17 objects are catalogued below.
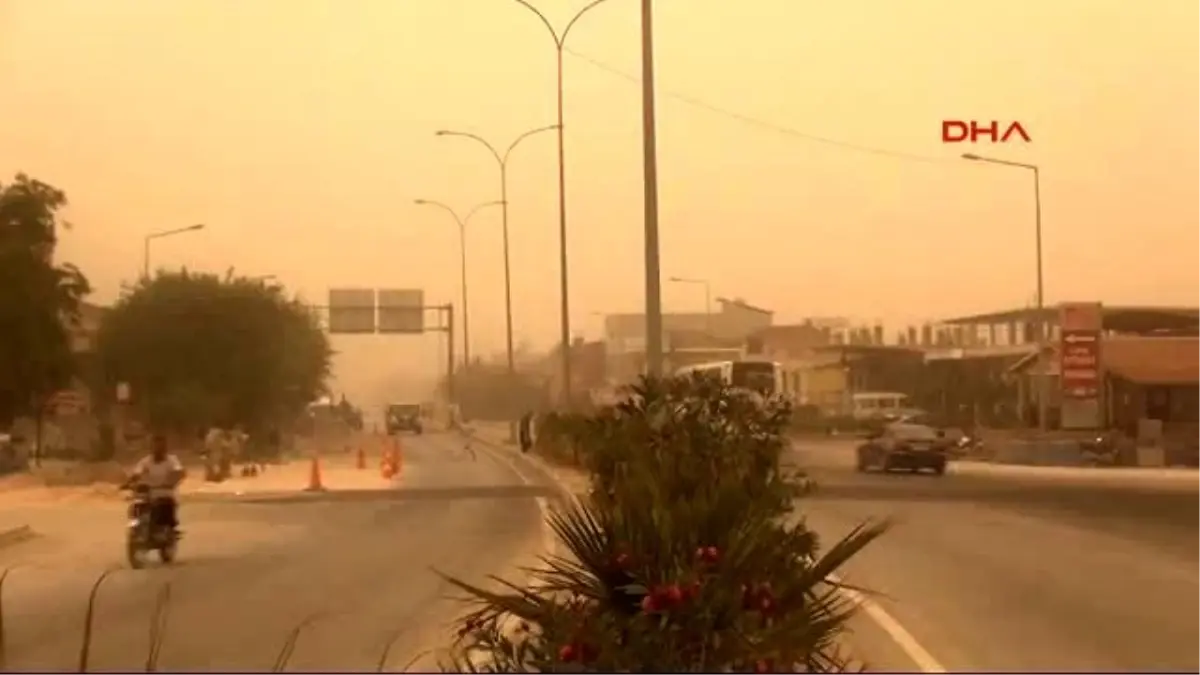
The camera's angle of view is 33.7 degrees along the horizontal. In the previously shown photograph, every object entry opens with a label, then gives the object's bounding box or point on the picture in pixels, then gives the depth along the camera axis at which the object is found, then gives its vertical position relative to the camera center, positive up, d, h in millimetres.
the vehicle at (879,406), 69812 -774
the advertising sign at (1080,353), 60312 +904
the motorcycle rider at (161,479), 23453 -1033
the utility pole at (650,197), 27688 +2741
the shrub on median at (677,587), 8820 -1016
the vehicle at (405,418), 114438 -1532
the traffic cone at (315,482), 42884 -1959
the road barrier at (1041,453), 58531 -2117
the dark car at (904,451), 50625 -1686
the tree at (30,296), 46156 +2401
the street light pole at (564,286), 51812 +2859
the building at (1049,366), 66062 +592
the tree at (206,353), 54906 +1295
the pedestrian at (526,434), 66688 -1469
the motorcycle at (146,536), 22866 -1634
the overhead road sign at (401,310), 73750 +3067
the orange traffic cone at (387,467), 50316 -1957
